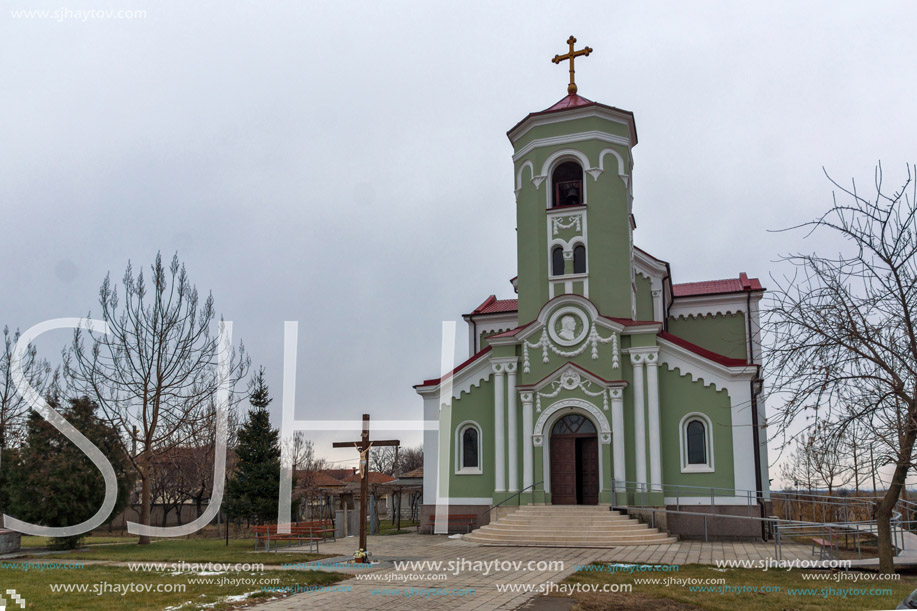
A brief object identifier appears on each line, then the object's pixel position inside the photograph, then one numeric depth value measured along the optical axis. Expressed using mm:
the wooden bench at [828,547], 14539
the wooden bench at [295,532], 17719
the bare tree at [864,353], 9133
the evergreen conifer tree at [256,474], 21500
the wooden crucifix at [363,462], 14523
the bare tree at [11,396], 30455
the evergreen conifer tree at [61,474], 18875
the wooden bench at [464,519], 22359
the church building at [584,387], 20625
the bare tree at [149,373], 21828
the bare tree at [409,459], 77888
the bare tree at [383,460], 72000
